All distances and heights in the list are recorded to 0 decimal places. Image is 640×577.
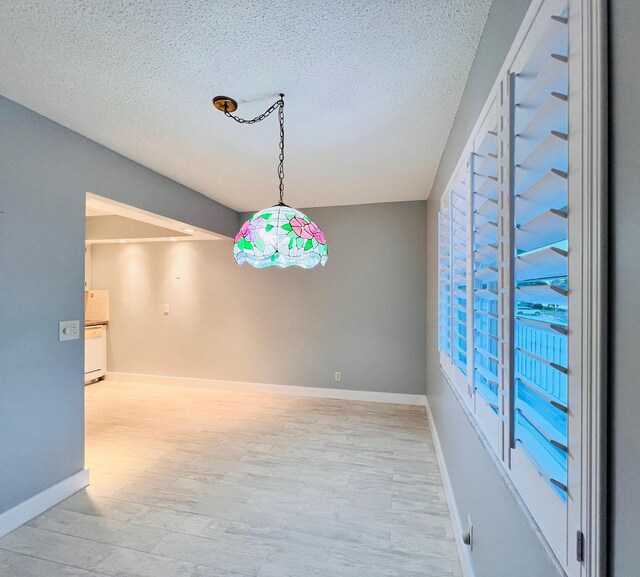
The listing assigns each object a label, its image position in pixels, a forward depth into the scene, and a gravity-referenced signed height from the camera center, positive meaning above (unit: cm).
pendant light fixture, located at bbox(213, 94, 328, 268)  161 +27
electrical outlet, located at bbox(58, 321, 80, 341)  212 -31
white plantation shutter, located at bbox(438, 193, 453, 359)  207 +7
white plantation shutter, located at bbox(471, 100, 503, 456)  104 +7
